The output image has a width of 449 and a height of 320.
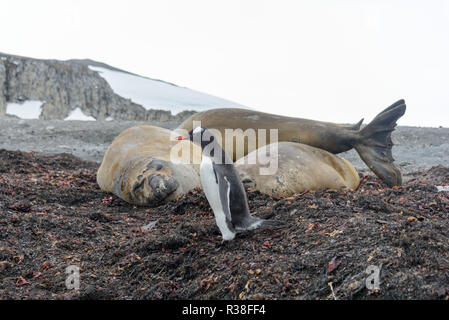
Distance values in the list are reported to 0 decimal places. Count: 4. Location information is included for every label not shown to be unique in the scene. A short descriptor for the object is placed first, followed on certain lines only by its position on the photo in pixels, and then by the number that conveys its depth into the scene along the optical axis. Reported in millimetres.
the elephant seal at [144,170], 4969
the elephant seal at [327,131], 6016
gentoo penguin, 3229
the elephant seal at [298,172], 4941
